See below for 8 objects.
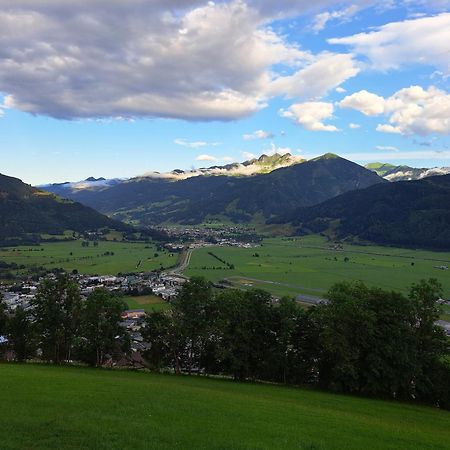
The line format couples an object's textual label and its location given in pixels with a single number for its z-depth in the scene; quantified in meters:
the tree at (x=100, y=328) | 57.53
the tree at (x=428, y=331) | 51.44
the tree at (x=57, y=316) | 59.97
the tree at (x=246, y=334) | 55.41
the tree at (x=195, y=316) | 58.53
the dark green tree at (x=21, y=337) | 61.06
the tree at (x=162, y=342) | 58.81
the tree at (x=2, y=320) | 63.57
